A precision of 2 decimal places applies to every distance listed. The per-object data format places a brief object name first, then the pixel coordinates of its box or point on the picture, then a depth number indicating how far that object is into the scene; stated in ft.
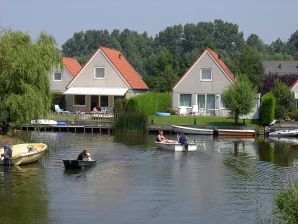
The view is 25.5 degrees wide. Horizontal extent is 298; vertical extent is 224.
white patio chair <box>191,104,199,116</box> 231.30
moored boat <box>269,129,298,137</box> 196.65
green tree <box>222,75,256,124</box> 203.72
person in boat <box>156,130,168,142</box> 161.07
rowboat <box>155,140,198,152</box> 155.81
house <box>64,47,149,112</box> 244.42
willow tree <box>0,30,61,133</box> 145.07
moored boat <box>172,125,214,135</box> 200.85
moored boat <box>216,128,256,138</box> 197.77
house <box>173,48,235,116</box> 233.14
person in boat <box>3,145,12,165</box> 123.70
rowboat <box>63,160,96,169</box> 124.36
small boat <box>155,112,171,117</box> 227.63
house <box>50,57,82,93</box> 267.59
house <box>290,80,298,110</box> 238.48
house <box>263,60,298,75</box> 323.57
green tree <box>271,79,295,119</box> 220.84
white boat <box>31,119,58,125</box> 204.71
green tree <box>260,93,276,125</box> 207.10
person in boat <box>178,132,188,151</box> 155.22
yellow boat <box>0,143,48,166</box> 127.06
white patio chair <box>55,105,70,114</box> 236.02
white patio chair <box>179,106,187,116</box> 232.94
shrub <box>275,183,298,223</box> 58.95
